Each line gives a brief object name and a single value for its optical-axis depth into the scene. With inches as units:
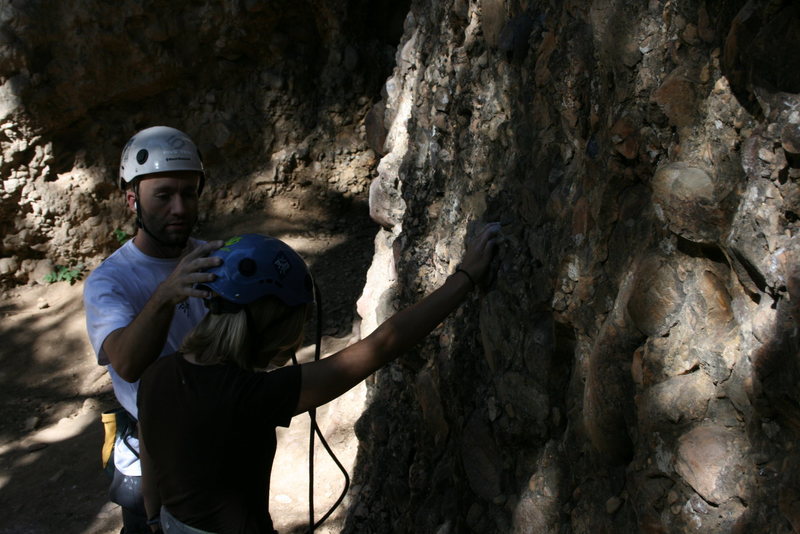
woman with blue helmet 74.9
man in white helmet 87.4
